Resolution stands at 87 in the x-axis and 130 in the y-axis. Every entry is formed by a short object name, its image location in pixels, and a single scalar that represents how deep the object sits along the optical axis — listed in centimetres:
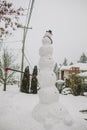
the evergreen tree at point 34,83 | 2039
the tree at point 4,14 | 737
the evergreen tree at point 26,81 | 2076
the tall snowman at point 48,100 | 642
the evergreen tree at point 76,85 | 1988
